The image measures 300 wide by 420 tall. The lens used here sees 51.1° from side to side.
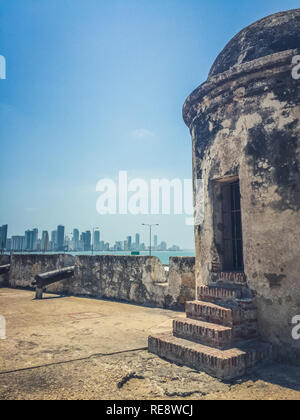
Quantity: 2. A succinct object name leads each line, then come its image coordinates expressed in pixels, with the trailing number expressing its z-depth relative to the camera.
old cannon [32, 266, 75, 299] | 9.31
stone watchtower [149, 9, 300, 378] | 3.84
